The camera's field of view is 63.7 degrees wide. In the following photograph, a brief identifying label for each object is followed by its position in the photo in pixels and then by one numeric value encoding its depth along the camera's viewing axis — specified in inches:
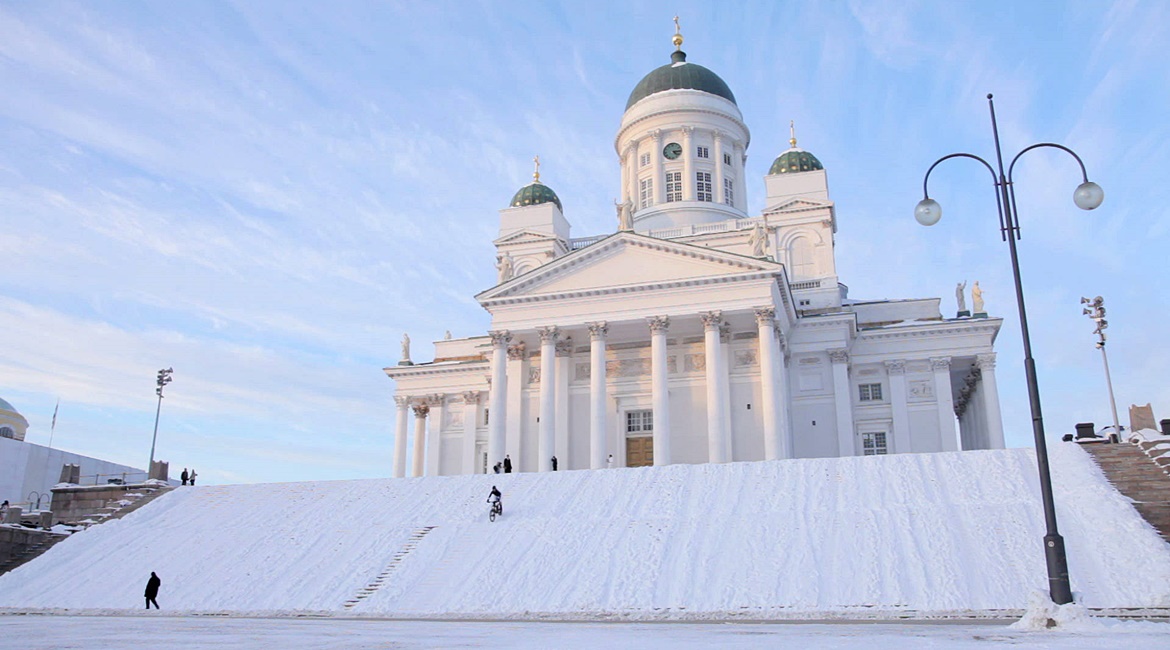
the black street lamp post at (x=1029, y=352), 560.7
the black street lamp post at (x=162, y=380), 1796.3
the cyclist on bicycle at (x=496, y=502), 1053.8
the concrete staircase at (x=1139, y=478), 862.5
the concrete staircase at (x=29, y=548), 1116.5
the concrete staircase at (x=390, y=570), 839.1
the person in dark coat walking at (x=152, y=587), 863.7
